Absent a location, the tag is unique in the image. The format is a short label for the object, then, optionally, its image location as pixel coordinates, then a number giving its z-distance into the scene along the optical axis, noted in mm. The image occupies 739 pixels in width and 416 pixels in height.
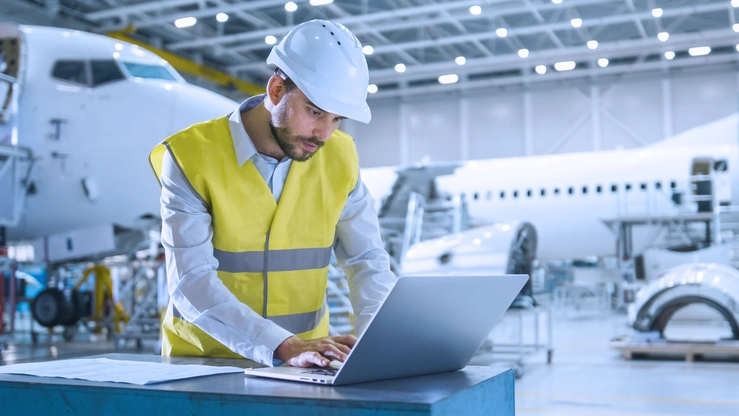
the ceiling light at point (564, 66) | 24411
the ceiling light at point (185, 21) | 20062
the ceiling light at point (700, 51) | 23347
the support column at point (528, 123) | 27016
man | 2273
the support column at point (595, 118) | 25969
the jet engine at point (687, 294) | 8438
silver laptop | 1599
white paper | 1793
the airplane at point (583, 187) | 15102
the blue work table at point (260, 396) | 1471
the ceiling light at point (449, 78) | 26831
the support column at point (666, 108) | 25203
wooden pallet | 8242
